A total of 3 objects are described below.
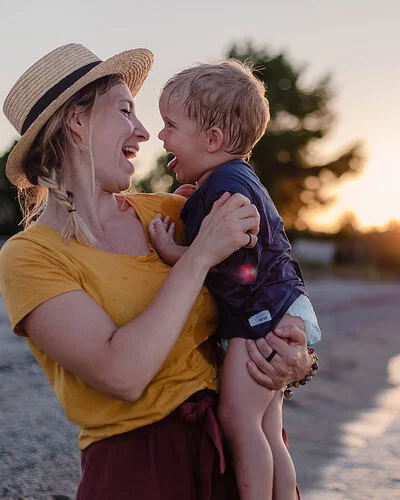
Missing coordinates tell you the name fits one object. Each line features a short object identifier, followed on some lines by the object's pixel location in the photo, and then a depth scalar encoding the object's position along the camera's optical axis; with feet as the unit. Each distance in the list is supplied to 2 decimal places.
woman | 7.45
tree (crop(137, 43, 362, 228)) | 100.83
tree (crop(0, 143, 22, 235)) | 75.87
